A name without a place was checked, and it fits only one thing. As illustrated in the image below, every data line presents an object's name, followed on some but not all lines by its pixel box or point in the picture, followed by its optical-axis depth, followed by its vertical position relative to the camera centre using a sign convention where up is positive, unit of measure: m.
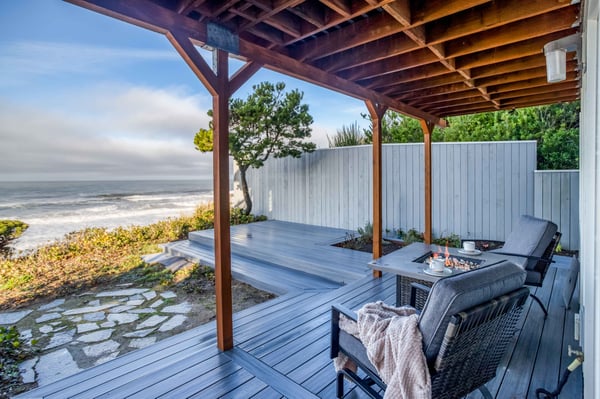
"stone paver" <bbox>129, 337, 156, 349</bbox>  3.20 -1.62
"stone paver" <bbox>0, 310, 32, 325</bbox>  3.78 -1.57
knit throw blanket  1.33 -0.78
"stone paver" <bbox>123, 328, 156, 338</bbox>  3.40 -1.61
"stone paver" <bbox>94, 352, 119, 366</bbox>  2.92 -1.63
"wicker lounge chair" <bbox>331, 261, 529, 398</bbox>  1.30 -0.65
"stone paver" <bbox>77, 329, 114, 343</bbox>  3.34 -1.61
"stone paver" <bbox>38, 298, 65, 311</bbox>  4.18 -1.56
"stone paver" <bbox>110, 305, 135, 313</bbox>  4.05 -1.58
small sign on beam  2.27 +1.18
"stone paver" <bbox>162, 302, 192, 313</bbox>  4.02 -1.58
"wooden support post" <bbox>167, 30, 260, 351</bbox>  2.40 +0.15
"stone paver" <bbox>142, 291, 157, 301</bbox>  4.51 -1.55
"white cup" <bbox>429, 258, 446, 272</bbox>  2.44 -0.64
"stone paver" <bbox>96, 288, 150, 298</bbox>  4.63 -1.54
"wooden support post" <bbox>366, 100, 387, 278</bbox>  4.40 +0.33
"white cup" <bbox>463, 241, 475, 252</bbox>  3.08 -0.63
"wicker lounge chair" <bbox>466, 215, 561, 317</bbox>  2.93 -0.65
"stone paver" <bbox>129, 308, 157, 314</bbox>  4.01 -1.59
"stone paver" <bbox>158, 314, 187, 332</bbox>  3.56 -1.60
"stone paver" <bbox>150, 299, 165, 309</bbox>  4.20 -1.57
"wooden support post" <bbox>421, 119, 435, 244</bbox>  5.80 +0.17
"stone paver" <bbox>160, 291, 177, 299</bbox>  4.53 -1.56
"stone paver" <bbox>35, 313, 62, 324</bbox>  3.80 -1.58
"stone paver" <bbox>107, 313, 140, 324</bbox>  3.76 -1.59
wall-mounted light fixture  2.33 +1.02
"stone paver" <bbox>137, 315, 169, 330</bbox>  3.65 -1.60
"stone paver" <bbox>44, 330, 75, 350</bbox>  3.22 -1.60
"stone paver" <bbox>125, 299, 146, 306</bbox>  4.28 -1.57
